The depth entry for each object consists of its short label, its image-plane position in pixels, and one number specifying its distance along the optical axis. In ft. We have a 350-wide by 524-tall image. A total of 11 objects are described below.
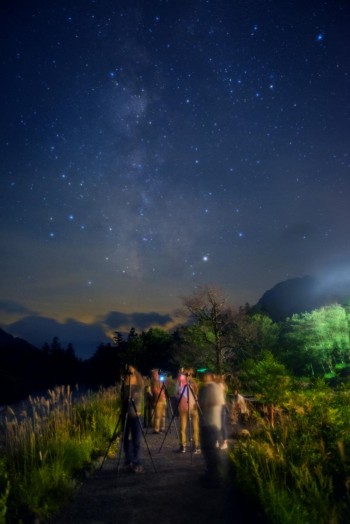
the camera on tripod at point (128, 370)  25.67
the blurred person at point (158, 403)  39.11
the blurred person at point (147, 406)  41.68
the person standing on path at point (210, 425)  21.03
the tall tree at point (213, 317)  102.42
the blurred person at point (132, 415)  24.07
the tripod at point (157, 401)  37.81
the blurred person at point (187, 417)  30.25
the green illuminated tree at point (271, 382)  35.19
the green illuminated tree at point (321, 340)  101.71
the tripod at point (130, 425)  24.20
